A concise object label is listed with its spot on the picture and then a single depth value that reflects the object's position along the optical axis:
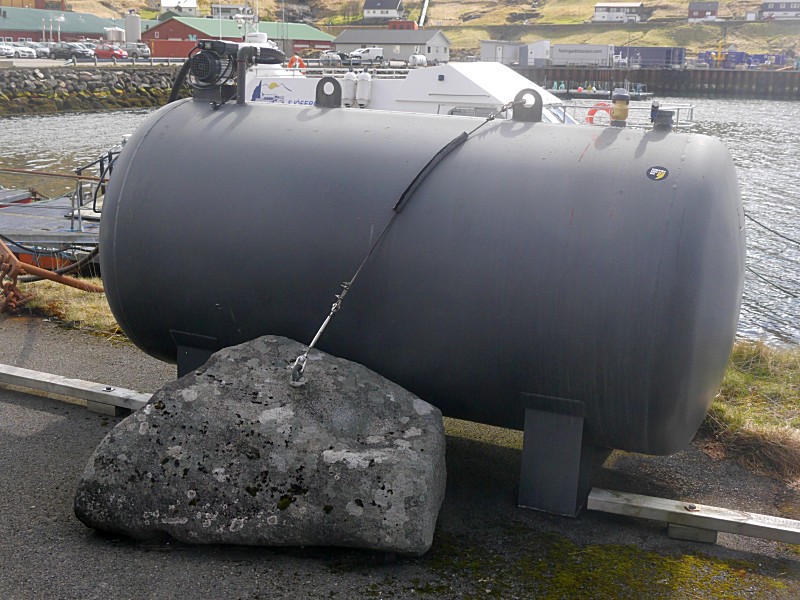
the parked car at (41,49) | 66.12
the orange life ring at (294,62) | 26.50
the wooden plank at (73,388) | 5.45
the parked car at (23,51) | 62.31
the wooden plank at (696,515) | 4.04
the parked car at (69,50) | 65.50
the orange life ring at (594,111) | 16.67
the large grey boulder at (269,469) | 3.74
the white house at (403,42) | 73.25
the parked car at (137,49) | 71.88
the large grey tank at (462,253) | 3.88
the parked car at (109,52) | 67.19
